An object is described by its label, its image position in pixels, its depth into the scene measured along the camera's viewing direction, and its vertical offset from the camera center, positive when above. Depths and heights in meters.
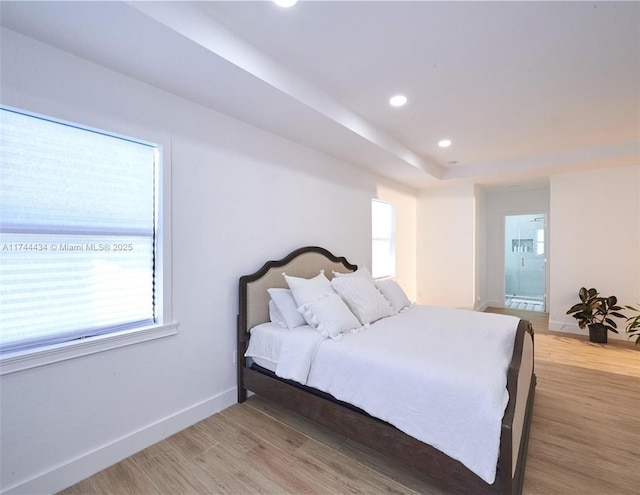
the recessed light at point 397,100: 2.60 +1.28
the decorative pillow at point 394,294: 3.19 -0.52
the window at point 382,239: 4.69 +0.12
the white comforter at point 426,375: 1.46 -0.74
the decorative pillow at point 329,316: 2.31 -0.56
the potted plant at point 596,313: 4.11 -0.90
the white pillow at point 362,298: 2.70 -0.48
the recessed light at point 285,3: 1.57 +1.27
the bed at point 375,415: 1.43 -1.02
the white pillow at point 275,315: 2.60 -0.60
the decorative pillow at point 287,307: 2.50 -0.51
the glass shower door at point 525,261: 6.41 -0.31
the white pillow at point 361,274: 3.15 -0.30
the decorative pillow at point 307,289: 2.56 -0.37
